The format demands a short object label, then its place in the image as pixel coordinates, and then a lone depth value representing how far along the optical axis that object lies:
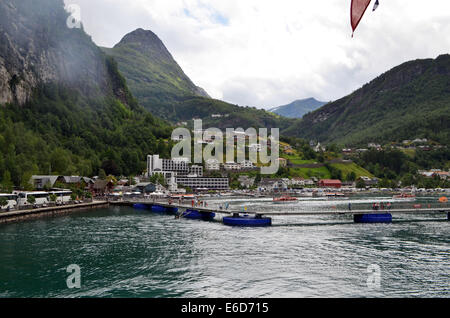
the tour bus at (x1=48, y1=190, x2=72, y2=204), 96.38
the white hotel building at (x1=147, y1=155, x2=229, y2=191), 187.21
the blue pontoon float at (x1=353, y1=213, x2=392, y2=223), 75.25
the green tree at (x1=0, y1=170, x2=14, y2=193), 86.94
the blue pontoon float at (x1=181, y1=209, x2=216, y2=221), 80.62
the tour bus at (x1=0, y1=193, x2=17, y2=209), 75.85
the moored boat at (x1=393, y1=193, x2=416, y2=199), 163.62
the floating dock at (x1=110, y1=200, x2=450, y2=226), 69.81
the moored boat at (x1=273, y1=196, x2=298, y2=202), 142.62
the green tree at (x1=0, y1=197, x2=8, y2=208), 74.02
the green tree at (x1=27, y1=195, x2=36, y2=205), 83.38
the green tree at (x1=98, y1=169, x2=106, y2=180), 151.12
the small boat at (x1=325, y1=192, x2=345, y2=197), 175.06
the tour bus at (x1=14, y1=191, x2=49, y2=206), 83.06
